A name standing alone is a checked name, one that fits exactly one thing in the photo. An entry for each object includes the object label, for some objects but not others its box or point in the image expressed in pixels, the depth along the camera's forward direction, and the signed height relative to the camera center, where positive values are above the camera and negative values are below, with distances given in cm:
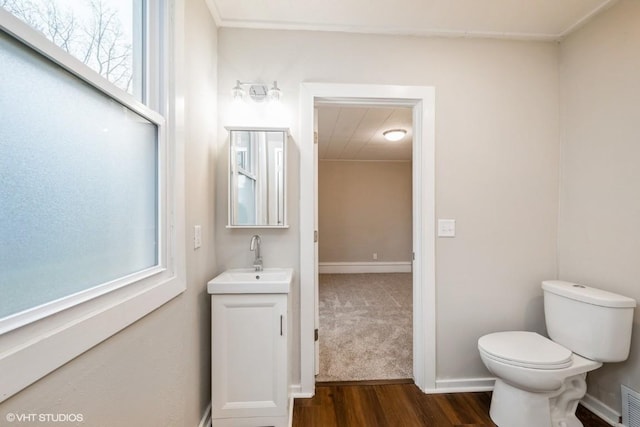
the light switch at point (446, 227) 189 -10
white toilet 142 -78
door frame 182 +2
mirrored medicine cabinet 176 +23
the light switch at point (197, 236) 143 -13
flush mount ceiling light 362 +106
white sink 146 -39
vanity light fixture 175 +78
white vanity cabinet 147 -80
